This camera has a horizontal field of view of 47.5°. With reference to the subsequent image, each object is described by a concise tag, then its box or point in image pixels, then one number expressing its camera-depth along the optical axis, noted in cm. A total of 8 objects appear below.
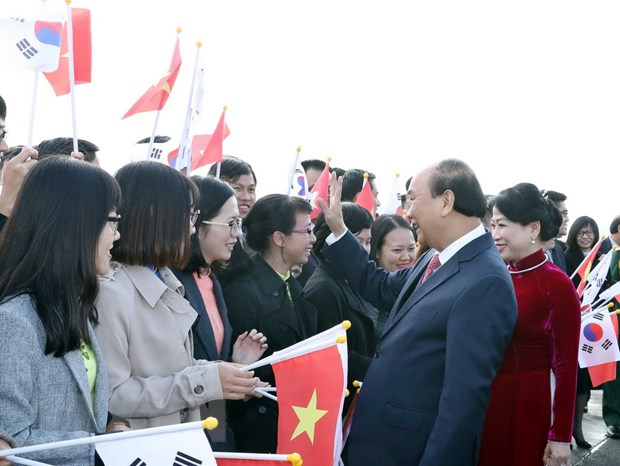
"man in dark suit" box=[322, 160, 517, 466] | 260
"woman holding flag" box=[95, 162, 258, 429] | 267
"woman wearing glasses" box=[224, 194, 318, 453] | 366
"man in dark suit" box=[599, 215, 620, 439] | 735
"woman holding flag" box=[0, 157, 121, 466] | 198
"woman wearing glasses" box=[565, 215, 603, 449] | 819
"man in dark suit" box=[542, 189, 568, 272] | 746
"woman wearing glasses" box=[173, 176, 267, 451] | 334
